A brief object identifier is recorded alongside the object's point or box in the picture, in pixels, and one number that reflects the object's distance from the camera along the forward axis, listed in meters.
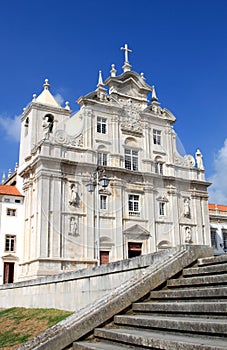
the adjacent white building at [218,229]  42.66
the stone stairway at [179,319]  6.14
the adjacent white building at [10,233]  31.94
